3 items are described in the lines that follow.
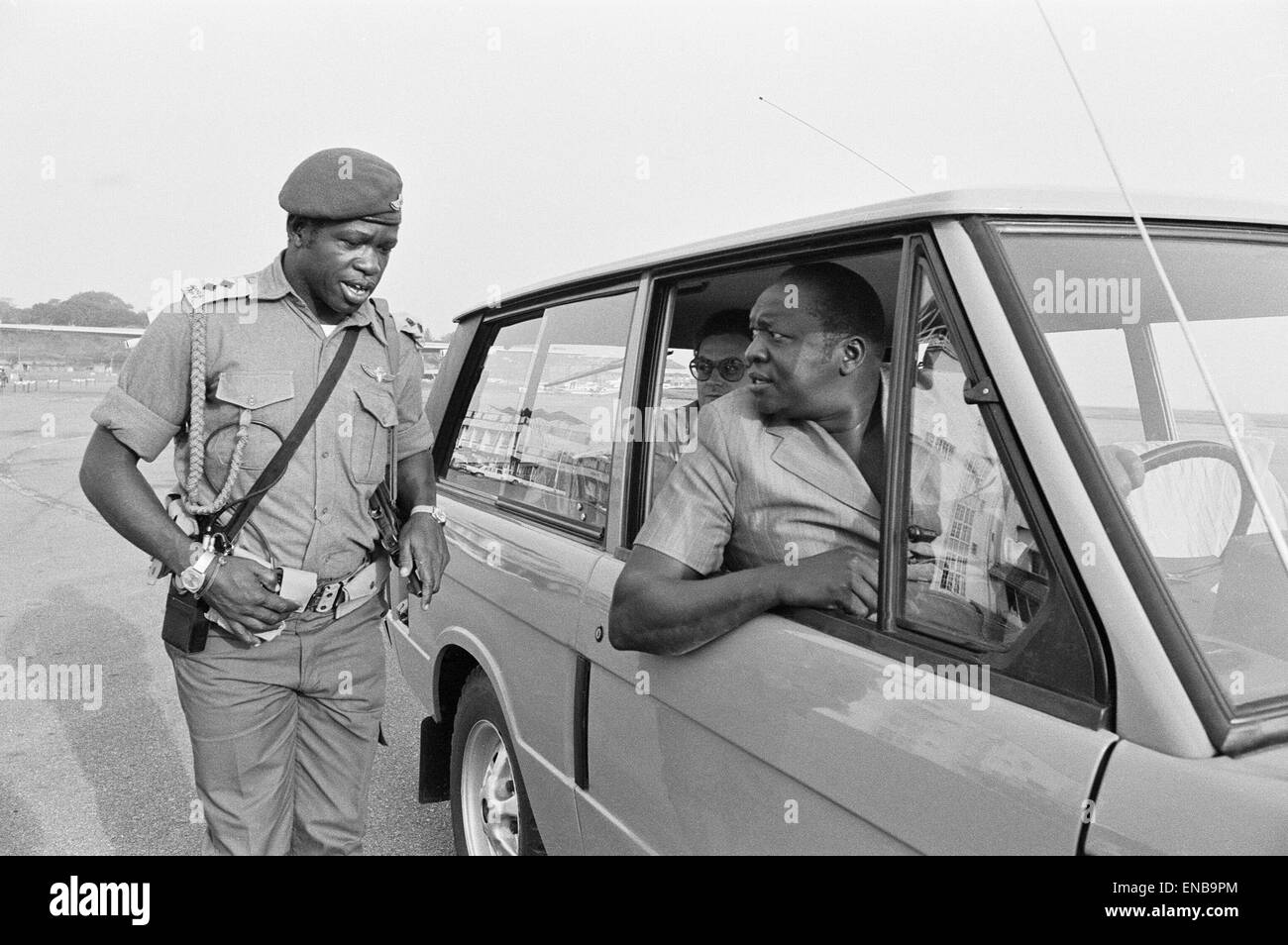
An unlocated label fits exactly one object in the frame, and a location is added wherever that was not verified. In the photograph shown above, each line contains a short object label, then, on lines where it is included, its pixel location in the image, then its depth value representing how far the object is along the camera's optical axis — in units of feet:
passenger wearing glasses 10.05
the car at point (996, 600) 3.99
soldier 6.77
